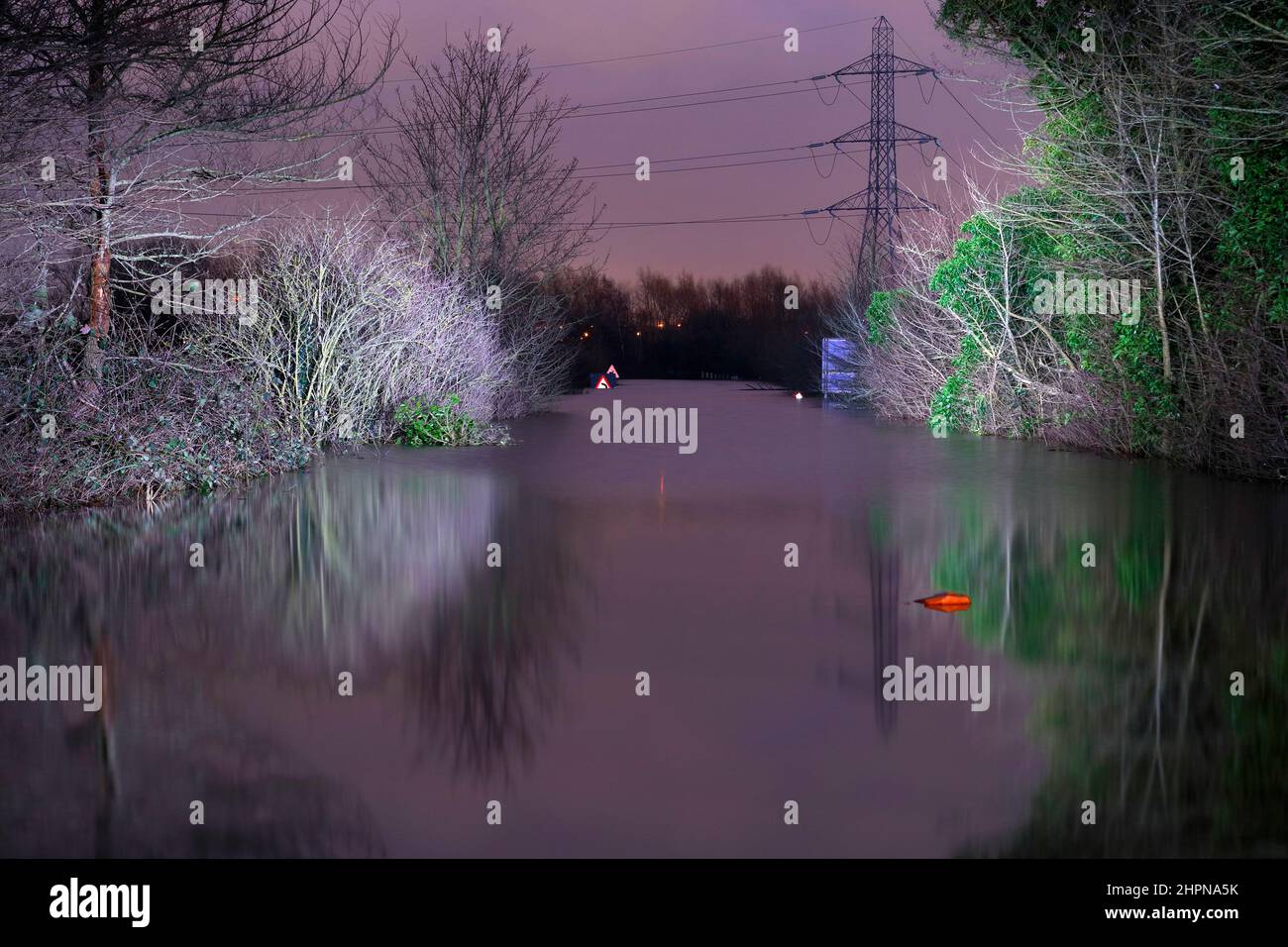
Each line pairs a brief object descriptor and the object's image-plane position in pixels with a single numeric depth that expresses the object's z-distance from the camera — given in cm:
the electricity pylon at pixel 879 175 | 4359
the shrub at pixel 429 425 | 2538
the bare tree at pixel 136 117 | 1372
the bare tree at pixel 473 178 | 3616
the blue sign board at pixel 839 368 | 4709
